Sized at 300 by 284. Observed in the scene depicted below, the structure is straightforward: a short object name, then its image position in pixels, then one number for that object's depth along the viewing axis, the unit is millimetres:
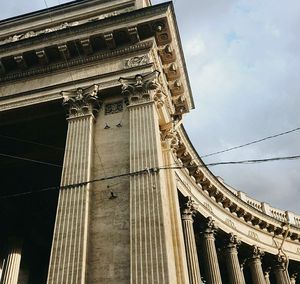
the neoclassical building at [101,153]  11414
